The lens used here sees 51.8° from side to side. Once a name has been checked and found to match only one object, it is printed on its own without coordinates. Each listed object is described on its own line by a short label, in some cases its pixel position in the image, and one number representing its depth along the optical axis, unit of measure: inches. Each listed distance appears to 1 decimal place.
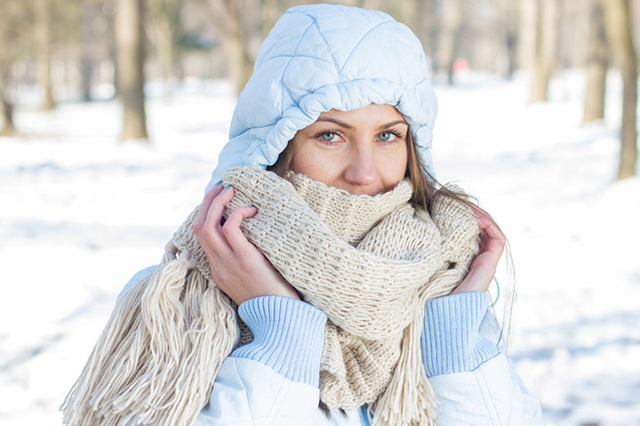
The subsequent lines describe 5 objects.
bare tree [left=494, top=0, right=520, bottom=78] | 1412.8
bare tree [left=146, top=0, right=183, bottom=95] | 974.4
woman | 53.4
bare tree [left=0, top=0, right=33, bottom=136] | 489.4
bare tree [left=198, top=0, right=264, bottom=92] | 682.6
